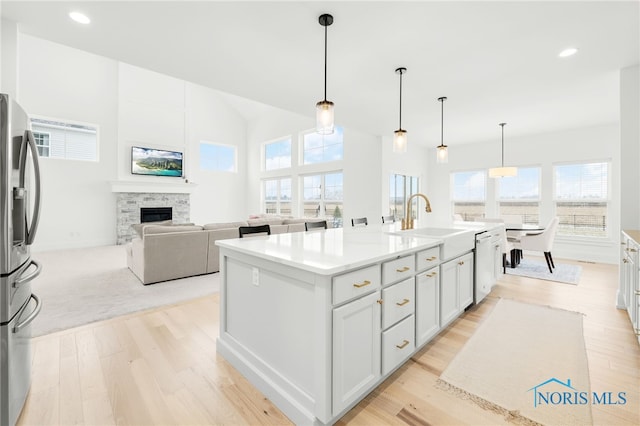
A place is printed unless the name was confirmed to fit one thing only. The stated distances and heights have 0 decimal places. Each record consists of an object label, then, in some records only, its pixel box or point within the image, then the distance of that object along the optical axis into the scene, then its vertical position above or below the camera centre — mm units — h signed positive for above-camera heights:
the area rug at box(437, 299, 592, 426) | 1615 -1104
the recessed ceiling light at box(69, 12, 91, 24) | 2266 +1589
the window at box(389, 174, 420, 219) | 6821 +544
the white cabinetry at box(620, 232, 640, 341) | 2141 -573
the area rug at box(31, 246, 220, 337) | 2838 -1028
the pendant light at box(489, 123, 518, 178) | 5039 +743
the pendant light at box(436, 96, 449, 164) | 3807 +816
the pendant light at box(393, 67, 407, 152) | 3123 +820
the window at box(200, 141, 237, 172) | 9209 +1865
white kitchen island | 1413 -608
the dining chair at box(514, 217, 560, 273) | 4617 -468
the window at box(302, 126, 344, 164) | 7479 +1813
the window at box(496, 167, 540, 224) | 6305 +418
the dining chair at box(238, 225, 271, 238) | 2479 -166
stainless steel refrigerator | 1338 -215
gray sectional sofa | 3873 -571
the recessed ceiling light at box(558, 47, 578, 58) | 2768 +1625
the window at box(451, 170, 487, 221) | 7086 +503
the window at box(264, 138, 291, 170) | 8856 +1887
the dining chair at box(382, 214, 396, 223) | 4638 -111
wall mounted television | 7590 +1402
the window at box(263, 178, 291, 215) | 8917 +534
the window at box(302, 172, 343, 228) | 7480 +443
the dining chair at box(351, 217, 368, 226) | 4020 -127
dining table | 4676 -316
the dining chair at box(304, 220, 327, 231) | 3255 -160
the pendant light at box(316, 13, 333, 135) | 2371 +853
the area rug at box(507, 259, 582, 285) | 4230 -960
